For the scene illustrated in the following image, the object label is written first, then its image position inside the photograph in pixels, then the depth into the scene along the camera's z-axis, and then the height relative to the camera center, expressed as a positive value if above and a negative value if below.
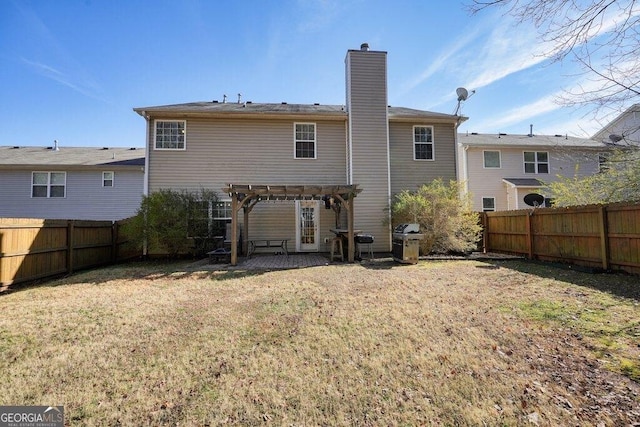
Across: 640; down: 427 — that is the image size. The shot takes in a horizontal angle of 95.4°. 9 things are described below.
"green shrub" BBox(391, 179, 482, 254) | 10.34 +0.24
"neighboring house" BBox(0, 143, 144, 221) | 14.74 +2.17
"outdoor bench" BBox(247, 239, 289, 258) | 11.32 -0.70
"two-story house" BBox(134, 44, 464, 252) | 11.67 +3.04
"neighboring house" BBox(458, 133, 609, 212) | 16.44 +3.21
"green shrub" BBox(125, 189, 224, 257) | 9.62 +0.13
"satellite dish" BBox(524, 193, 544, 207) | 15.76 +1.35
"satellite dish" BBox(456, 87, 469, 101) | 13.55 +6.10
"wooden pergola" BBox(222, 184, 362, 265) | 9.05 +1.10
